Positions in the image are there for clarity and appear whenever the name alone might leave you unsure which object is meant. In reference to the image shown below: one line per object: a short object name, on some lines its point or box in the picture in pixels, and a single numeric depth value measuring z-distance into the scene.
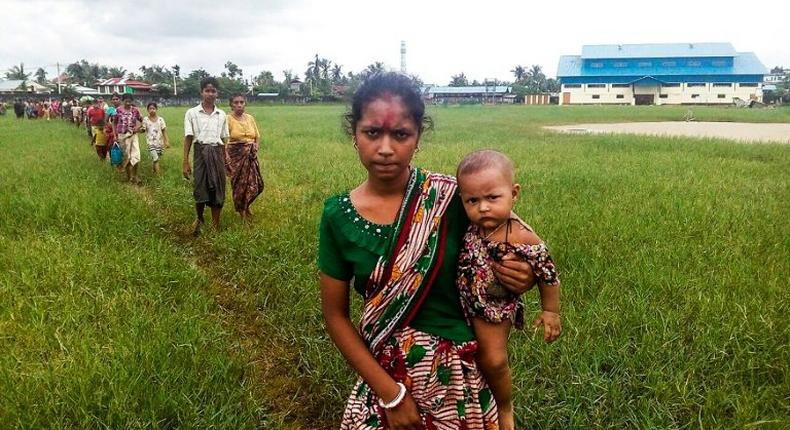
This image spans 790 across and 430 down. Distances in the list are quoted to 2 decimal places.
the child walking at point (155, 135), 8.80
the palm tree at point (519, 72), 80.50
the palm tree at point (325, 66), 79.62
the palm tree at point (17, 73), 72.56
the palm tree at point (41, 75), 84.31
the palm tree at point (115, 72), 74.41
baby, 1.39
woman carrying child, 1.38
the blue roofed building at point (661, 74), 54.69
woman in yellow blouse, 5.75
